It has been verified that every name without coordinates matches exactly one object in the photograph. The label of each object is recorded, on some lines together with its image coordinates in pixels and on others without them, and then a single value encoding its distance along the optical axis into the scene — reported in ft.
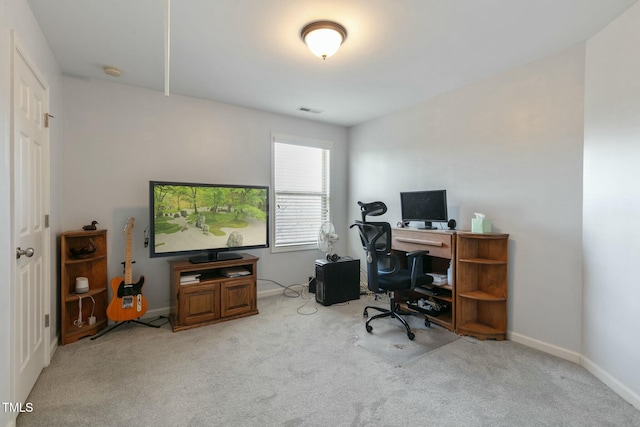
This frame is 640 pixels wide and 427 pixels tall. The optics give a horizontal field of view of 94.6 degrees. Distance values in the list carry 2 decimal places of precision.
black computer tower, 12.45
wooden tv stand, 9.96
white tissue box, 9.35
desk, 9.79
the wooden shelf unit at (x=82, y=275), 8.70
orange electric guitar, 9.32
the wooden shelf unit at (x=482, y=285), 9.23
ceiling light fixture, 6.95
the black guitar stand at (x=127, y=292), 9.41
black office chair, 9.49
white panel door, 5.65
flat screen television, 10.07
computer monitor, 10.39
